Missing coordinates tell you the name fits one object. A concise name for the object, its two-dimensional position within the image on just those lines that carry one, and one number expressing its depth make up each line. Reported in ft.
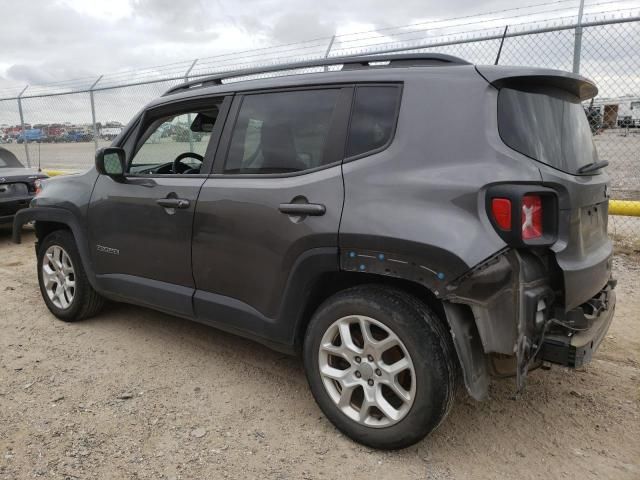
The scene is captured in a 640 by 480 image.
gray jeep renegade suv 7.18
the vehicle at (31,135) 45.29
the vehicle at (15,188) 23.84
